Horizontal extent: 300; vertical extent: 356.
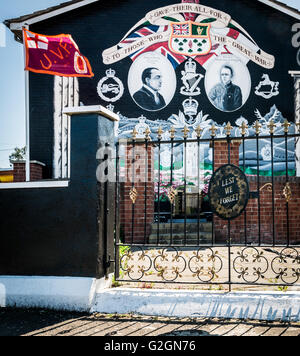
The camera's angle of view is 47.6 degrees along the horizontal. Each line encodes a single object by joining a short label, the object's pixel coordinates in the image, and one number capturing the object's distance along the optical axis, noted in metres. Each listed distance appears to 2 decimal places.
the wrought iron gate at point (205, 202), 4.91
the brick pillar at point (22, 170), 9.99
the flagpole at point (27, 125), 9.70
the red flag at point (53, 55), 7.88
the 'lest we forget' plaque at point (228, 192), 4.05
